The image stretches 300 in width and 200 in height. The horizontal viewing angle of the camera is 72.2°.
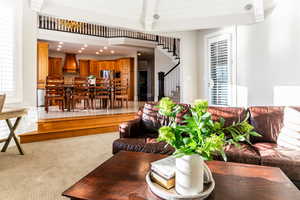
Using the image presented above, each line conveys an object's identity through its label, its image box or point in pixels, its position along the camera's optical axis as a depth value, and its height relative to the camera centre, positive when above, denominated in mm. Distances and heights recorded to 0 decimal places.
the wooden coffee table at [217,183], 1290 -621
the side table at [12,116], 2987 -316
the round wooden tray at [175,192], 1199 -586
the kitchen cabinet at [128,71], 11266 +1351
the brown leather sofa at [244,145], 2143 -599
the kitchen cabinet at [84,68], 11552 +1555
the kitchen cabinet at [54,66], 10336 +1494
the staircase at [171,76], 7948 +793
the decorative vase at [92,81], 6275 +434
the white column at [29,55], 3973 +785
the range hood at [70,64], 10798 +1651
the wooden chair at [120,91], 6941 +142
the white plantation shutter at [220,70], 5328 +688
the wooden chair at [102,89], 6426 +195
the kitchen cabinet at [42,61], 8055 +1362
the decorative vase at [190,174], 1200 -468
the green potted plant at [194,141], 1166 -268
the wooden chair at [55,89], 6090 +192
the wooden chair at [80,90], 6332 +166
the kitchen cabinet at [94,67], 11742 +1609
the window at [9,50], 3686 +831
